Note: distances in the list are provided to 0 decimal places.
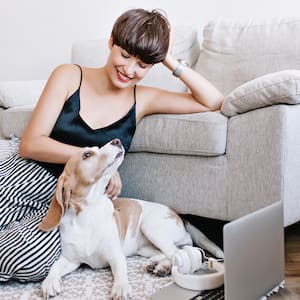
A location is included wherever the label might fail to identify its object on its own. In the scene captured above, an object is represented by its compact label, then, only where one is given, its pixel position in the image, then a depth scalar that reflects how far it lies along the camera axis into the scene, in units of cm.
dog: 137
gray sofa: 148
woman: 139
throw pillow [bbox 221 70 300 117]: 145
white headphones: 122
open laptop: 106
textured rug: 133
